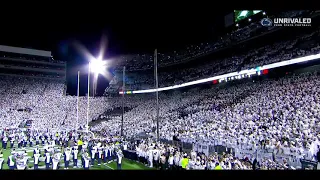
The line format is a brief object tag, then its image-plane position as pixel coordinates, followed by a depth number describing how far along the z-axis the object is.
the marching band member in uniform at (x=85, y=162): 11.07
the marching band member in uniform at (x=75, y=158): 12.55
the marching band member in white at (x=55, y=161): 10.94
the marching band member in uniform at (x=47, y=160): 11.30
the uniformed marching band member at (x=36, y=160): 11.41
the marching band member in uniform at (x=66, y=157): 11.86
